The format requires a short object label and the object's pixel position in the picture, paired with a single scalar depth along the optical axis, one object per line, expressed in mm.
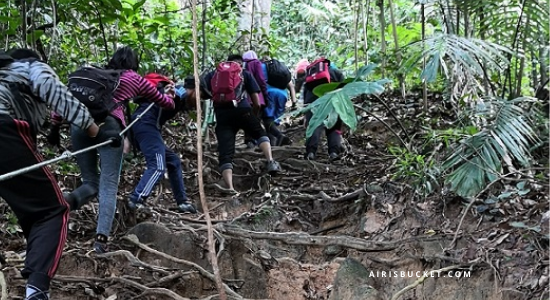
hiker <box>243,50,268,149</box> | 6523
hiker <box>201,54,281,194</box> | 5637
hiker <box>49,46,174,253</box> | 4230
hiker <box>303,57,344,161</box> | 6574
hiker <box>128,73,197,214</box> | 4930
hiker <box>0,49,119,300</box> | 3100
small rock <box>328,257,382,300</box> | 3715
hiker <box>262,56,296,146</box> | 7395
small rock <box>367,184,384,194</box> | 4953
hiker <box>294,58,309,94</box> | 8344
